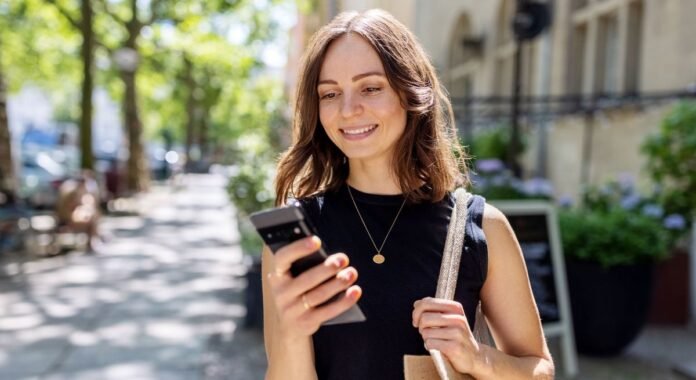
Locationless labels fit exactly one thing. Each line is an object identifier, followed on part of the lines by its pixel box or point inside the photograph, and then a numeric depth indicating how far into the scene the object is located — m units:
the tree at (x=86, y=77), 17.23
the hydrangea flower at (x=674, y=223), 5.85
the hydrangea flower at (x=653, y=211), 5.88
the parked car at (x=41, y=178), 17.30
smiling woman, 1.59
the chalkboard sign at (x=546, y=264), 5.37
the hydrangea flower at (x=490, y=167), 7.07
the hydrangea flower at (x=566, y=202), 6.71
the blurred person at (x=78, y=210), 12.25
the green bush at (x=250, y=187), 8.48
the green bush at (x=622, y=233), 5.55
